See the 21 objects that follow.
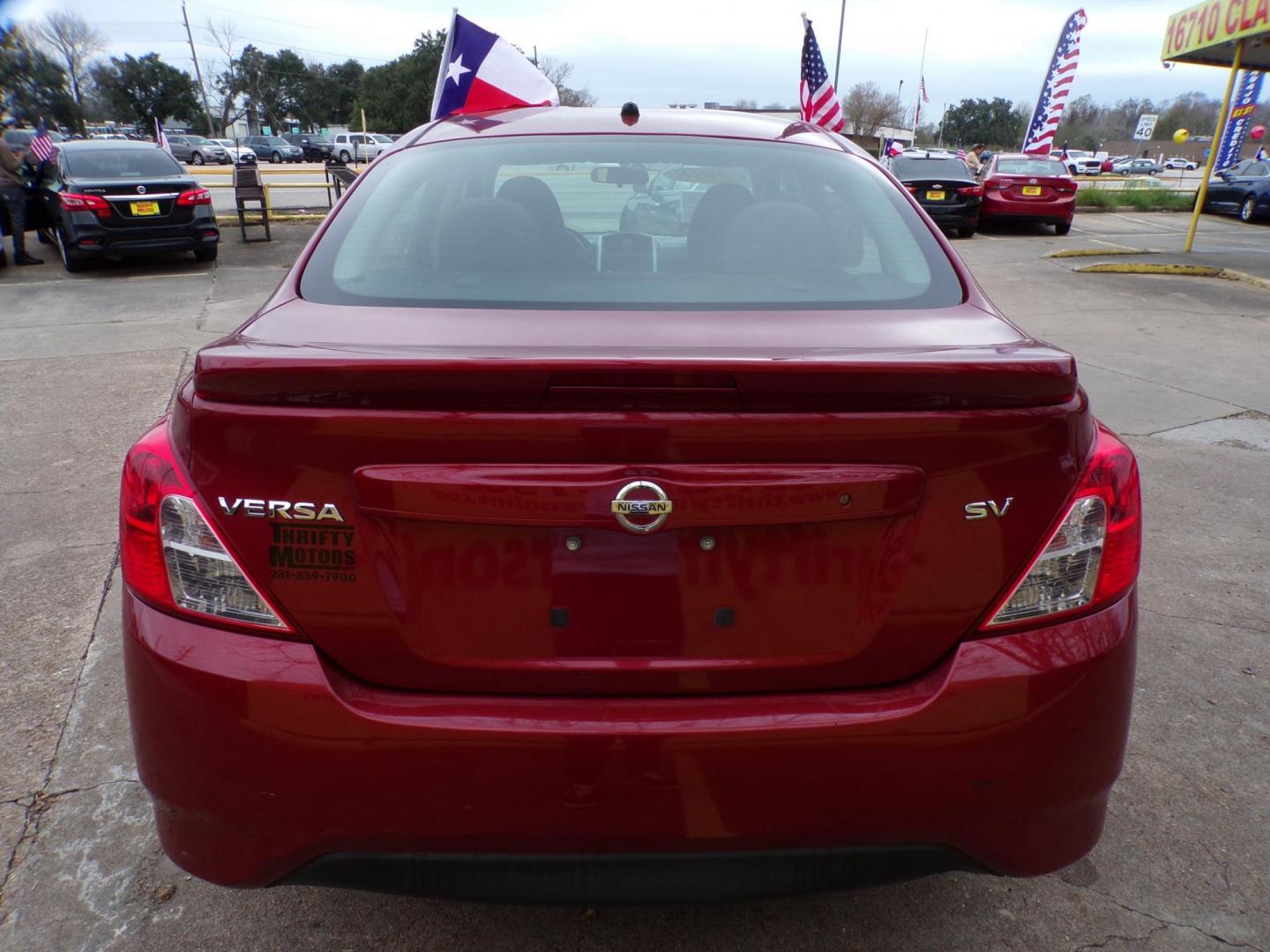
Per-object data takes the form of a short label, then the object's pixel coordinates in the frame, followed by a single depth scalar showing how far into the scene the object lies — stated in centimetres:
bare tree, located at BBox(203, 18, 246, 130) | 8725
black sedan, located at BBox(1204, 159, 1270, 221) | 2239
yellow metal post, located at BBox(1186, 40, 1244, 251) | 1426
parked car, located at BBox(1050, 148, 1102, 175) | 5988
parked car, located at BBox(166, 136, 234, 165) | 4700
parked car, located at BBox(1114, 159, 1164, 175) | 6372
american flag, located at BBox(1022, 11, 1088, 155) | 2458
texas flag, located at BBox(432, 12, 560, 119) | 633
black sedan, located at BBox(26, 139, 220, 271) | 1183
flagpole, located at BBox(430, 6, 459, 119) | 630
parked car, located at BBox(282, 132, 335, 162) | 5350
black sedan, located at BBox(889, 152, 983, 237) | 1756
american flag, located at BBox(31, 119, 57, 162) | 1375
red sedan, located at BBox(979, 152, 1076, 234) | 1797
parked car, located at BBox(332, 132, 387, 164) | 5097
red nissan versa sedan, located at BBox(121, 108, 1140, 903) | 154
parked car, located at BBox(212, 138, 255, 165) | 4675
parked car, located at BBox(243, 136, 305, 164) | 5454
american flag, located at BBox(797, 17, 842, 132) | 1049
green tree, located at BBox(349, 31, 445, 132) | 6481
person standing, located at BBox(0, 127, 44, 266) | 1238
